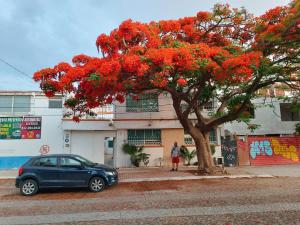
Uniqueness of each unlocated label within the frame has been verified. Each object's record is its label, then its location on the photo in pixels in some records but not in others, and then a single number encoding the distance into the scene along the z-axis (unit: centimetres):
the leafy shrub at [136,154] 1975
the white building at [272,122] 2623
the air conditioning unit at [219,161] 1916
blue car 1091
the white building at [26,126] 1956
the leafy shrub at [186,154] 2031
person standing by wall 1661
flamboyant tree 1062
